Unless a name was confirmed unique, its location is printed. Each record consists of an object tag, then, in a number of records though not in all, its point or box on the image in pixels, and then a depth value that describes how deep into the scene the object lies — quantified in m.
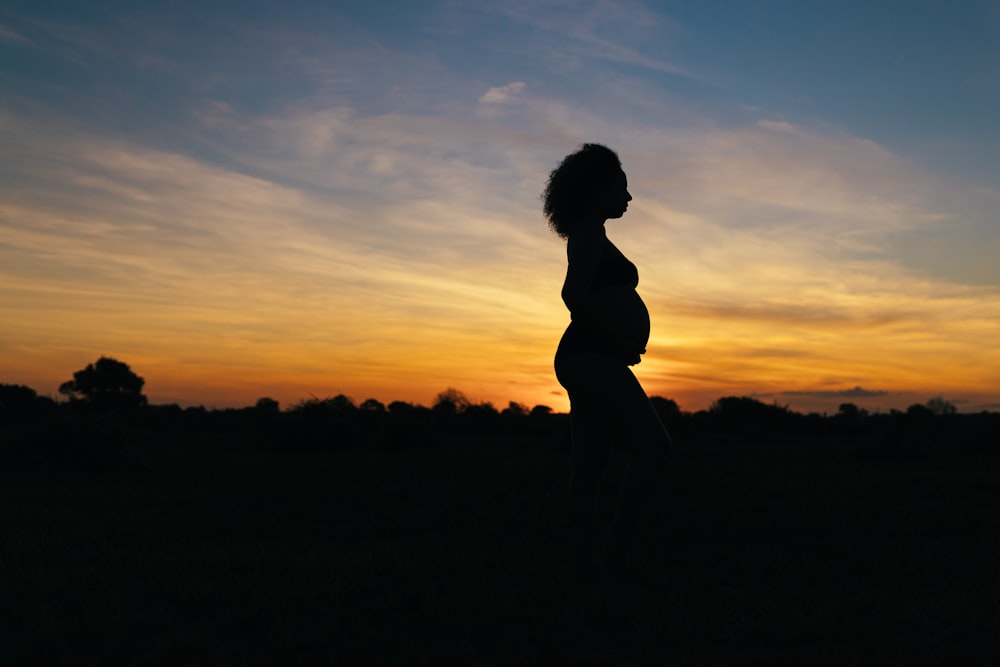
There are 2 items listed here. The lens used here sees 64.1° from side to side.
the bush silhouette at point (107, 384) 34.94
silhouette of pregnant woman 4.62
